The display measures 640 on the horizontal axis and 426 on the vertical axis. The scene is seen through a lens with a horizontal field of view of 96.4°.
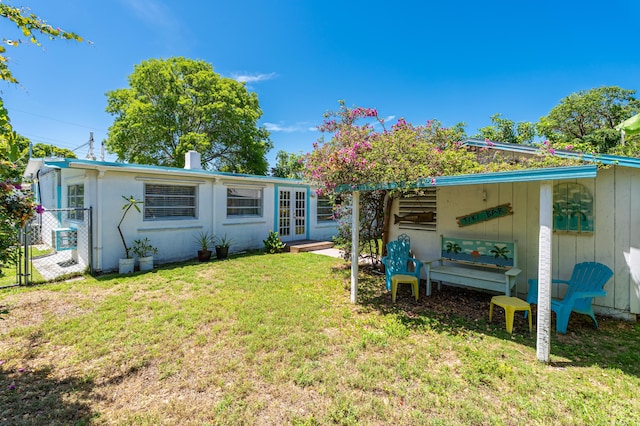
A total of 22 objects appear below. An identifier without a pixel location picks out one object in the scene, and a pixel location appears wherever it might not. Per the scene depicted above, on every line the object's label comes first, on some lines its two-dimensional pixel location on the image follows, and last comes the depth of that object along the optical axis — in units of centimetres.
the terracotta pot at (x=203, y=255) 830
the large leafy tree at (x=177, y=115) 1975
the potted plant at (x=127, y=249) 695
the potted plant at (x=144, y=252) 728
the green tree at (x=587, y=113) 1970
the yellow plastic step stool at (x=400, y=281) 517
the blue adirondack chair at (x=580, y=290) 376
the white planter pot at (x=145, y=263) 726
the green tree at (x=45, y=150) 2645
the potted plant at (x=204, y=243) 831
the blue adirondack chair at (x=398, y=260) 571
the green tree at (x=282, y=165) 2700
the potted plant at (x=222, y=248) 867
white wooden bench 471
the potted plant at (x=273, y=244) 977
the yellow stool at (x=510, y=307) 379
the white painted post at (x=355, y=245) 489
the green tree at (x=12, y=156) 216
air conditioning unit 733
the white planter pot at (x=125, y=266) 693
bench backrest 506
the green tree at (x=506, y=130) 2086
